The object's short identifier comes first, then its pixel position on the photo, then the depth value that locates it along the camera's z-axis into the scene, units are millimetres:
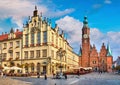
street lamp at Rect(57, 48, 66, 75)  26846
